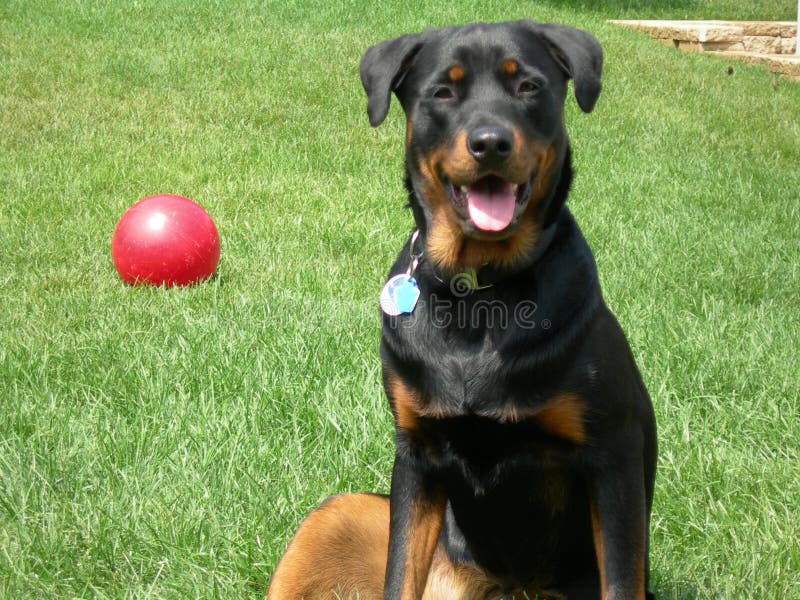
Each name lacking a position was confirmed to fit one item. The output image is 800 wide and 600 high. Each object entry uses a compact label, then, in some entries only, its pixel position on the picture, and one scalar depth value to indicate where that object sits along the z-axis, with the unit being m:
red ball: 5.19
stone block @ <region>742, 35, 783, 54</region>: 13.88
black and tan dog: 2.40
